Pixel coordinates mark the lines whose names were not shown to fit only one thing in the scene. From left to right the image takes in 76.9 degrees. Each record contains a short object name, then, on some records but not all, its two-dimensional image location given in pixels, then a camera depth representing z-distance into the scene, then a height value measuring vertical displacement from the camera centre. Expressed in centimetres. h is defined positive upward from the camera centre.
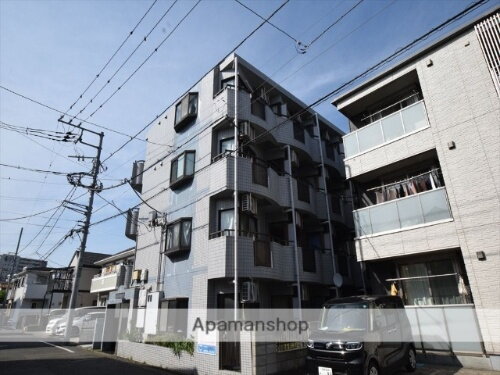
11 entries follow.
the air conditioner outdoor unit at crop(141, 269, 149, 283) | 1664 +180
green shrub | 1002 -102
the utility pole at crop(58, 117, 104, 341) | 1791 +504
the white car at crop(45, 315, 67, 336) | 2536 -88
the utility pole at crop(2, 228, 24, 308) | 4207 +650
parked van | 725 -72
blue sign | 900 -106
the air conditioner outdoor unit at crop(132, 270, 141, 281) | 1673 +181
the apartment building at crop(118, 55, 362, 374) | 1320 +462
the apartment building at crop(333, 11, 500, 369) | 952 +416
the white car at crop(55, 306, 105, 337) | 2173 -47
